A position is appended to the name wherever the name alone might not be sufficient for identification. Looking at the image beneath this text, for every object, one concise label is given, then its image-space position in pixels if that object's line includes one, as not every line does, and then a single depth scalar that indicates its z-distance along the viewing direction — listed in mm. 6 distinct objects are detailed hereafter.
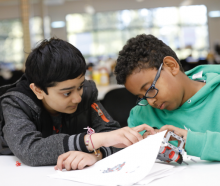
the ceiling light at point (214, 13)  11195
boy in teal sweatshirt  1059
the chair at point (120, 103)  1715
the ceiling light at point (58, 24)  8848
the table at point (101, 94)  2609
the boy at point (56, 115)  855
